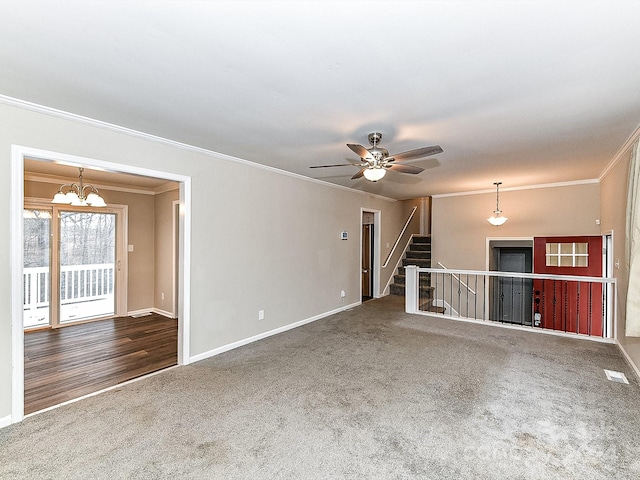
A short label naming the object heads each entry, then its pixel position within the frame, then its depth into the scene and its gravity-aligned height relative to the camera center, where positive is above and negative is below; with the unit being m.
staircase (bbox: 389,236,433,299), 7.44 -0.55
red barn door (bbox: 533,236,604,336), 5.24 -0.83
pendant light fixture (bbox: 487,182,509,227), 5.91 +0.48
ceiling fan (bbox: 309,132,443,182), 2.75 +0.79
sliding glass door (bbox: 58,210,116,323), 5.38 -0.48
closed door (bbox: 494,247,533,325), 7.09 -1.09
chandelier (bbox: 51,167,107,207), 4.45 +0.64
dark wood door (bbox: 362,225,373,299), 7.55 -0.50
